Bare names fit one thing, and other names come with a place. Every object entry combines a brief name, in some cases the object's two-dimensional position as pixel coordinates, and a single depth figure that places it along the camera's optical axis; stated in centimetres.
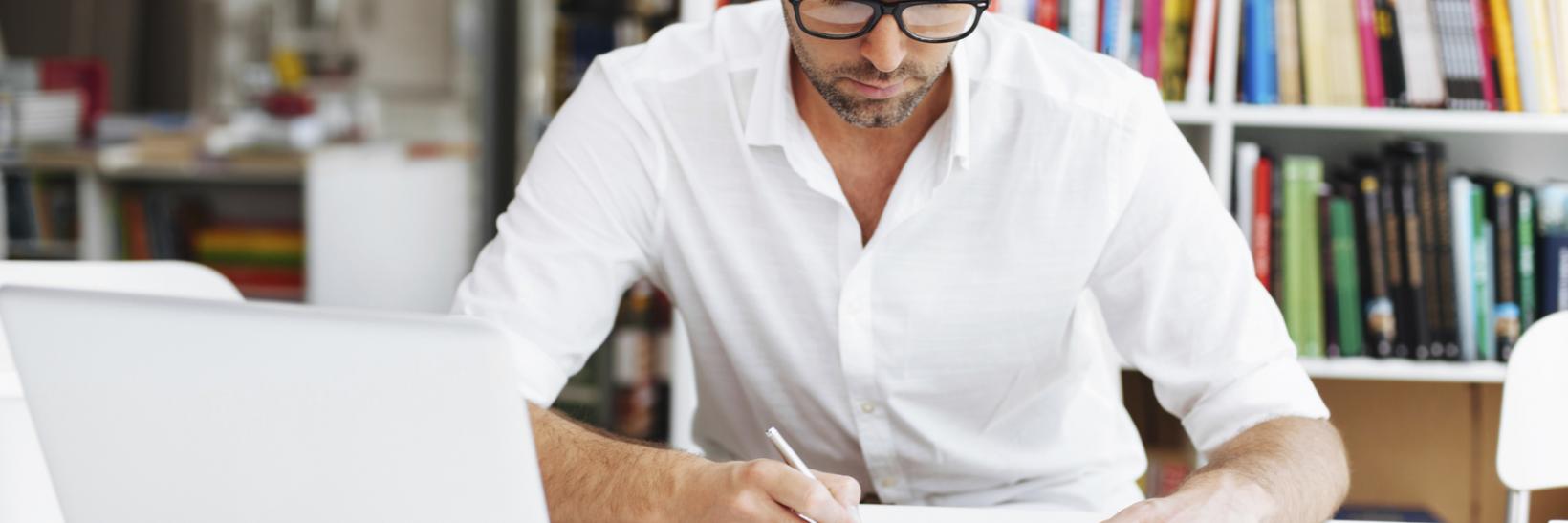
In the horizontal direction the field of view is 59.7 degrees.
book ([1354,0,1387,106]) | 209
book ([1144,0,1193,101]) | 209
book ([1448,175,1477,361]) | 208
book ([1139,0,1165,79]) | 208
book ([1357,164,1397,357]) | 208
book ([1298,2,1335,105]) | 209
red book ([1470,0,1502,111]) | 208
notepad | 102
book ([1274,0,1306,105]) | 210
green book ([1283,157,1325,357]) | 210
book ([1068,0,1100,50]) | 207
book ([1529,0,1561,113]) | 204
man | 135
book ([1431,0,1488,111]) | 208
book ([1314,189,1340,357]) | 210
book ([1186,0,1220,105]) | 206
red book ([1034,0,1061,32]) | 208
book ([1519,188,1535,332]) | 208
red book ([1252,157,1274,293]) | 210
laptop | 68
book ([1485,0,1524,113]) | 207
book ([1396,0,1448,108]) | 209
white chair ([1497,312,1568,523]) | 139
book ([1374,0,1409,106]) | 209
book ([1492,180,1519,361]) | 208
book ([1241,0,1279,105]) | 209
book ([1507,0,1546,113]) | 205
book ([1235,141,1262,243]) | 210
